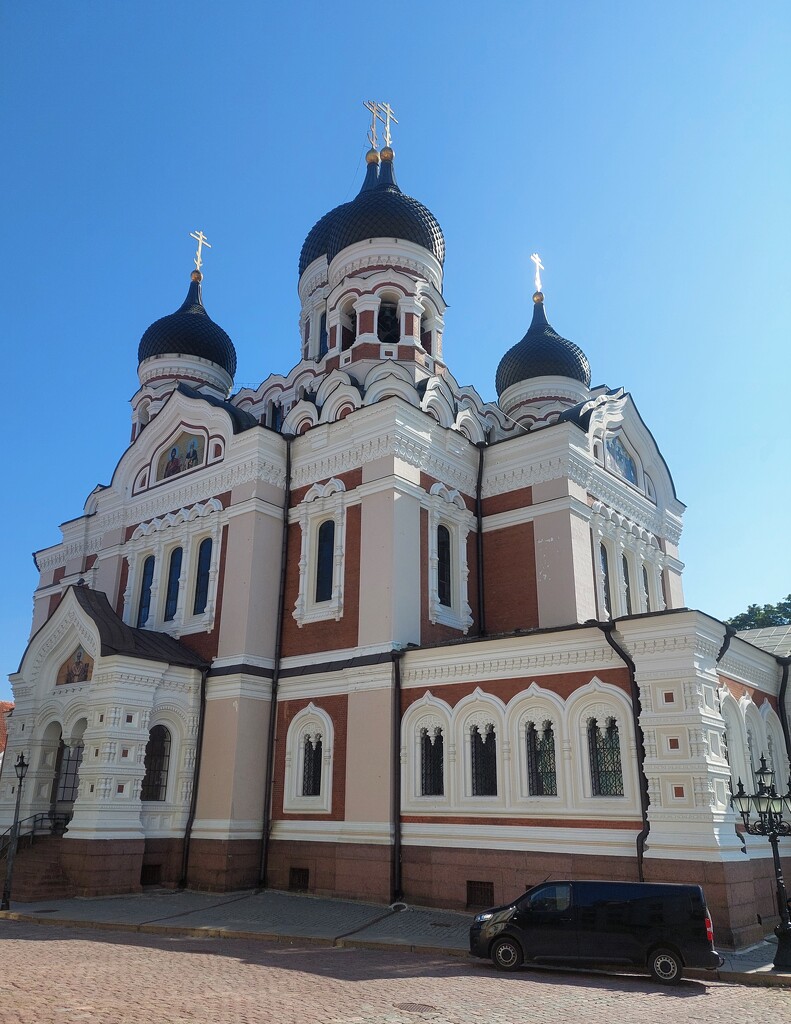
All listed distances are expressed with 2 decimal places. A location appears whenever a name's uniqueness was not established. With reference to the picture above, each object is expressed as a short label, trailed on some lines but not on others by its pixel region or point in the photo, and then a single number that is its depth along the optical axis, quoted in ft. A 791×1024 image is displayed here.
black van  28.43
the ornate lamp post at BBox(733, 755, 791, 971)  30.12
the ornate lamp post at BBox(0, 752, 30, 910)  44.34
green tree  118.52
